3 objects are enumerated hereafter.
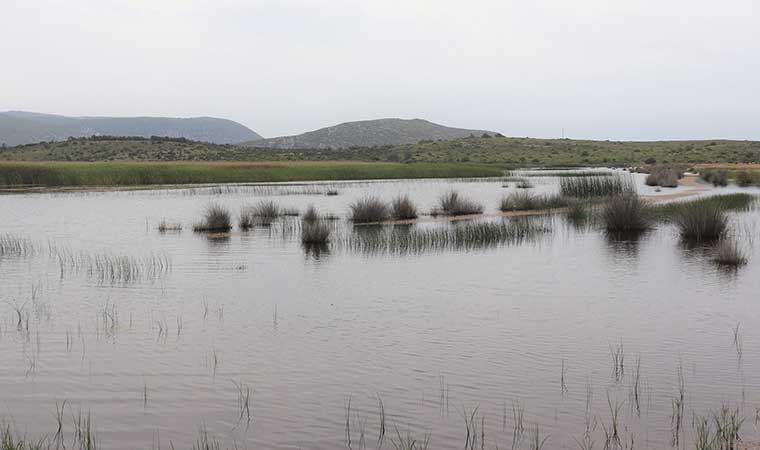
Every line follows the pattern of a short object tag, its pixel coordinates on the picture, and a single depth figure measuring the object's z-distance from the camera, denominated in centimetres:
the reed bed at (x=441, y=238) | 2086
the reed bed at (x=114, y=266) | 1636
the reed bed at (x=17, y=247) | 2003
